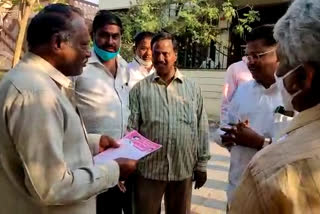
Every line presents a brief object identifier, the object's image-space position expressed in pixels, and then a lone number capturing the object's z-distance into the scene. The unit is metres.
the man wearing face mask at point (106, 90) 2.66
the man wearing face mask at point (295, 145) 0.85
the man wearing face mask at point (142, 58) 3.76
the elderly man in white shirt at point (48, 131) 1.35
